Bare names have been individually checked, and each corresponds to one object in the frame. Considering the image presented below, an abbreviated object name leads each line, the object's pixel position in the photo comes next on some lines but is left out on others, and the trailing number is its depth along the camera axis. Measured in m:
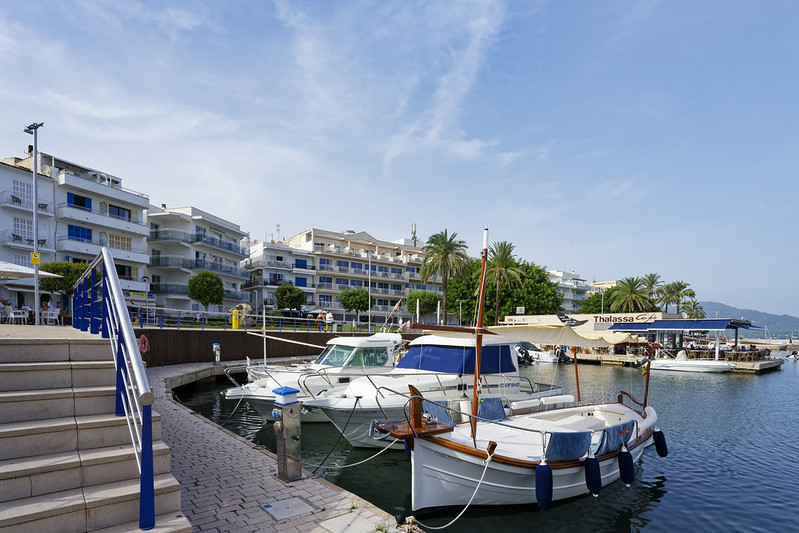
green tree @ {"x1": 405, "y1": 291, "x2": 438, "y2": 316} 62.75
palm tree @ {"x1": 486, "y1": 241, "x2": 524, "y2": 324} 55.06
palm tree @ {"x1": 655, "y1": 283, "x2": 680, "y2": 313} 73.00
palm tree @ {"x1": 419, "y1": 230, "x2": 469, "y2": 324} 53.25
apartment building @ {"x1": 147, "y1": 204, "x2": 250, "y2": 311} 45.54
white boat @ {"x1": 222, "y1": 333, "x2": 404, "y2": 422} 14.88
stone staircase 4.10
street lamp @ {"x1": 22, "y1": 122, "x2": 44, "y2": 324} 25.56
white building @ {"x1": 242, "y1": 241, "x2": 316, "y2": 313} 59.44
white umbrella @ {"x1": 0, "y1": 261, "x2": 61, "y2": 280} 13.36
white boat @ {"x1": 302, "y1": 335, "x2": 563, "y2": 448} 12.39
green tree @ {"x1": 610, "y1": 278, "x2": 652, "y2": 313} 64.44
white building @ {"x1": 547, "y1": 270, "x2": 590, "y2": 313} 104.38
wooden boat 7.73
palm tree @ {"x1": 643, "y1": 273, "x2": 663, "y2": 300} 68.67
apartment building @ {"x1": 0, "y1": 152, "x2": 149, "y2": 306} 33.59
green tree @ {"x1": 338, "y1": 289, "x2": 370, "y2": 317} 58.22
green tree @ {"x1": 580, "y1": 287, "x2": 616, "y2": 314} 83.59
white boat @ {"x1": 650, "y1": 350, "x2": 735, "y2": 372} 38.59
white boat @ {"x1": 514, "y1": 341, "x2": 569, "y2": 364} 44.16
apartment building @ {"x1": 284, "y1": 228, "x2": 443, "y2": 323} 65.25
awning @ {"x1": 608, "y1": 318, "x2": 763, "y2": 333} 38.91
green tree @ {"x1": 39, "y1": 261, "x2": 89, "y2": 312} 27.19
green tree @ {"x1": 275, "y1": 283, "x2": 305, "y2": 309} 49.75
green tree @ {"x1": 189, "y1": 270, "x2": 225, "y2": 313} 37.56
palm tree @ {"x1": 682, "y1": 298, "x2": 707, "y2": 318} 81.62
